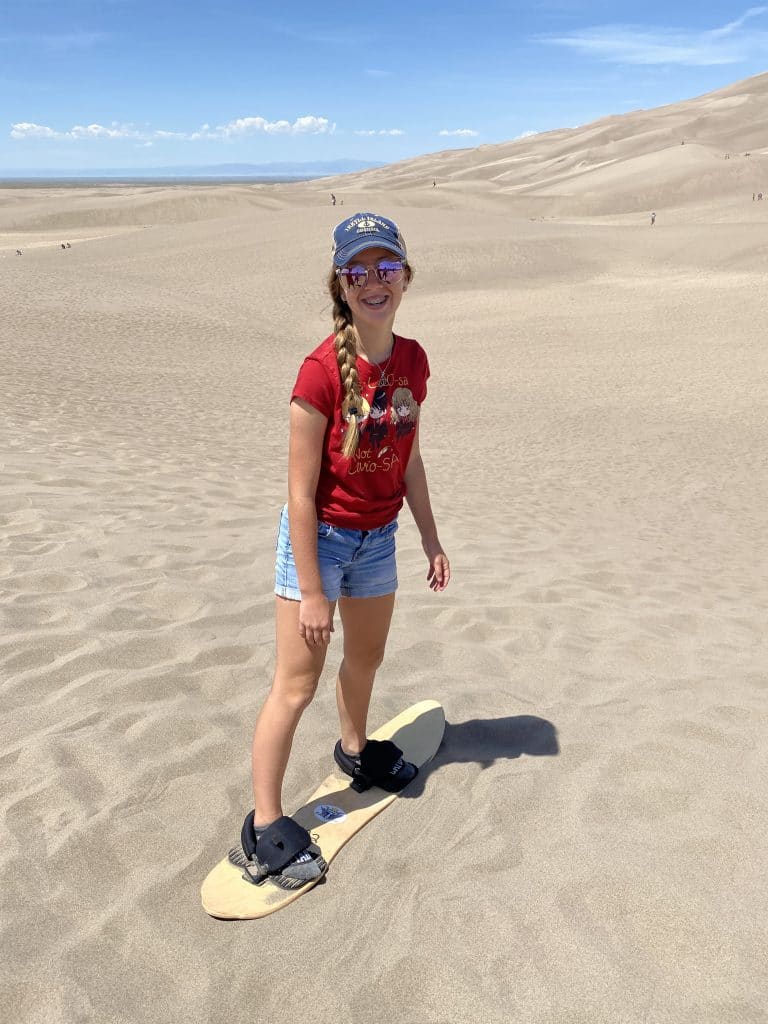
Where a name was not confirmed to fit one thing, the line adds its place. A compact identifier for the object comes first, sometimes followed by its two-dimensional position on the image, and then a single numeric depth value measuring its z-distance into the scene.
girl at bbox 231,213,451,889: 2.29
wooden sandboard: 2.38
